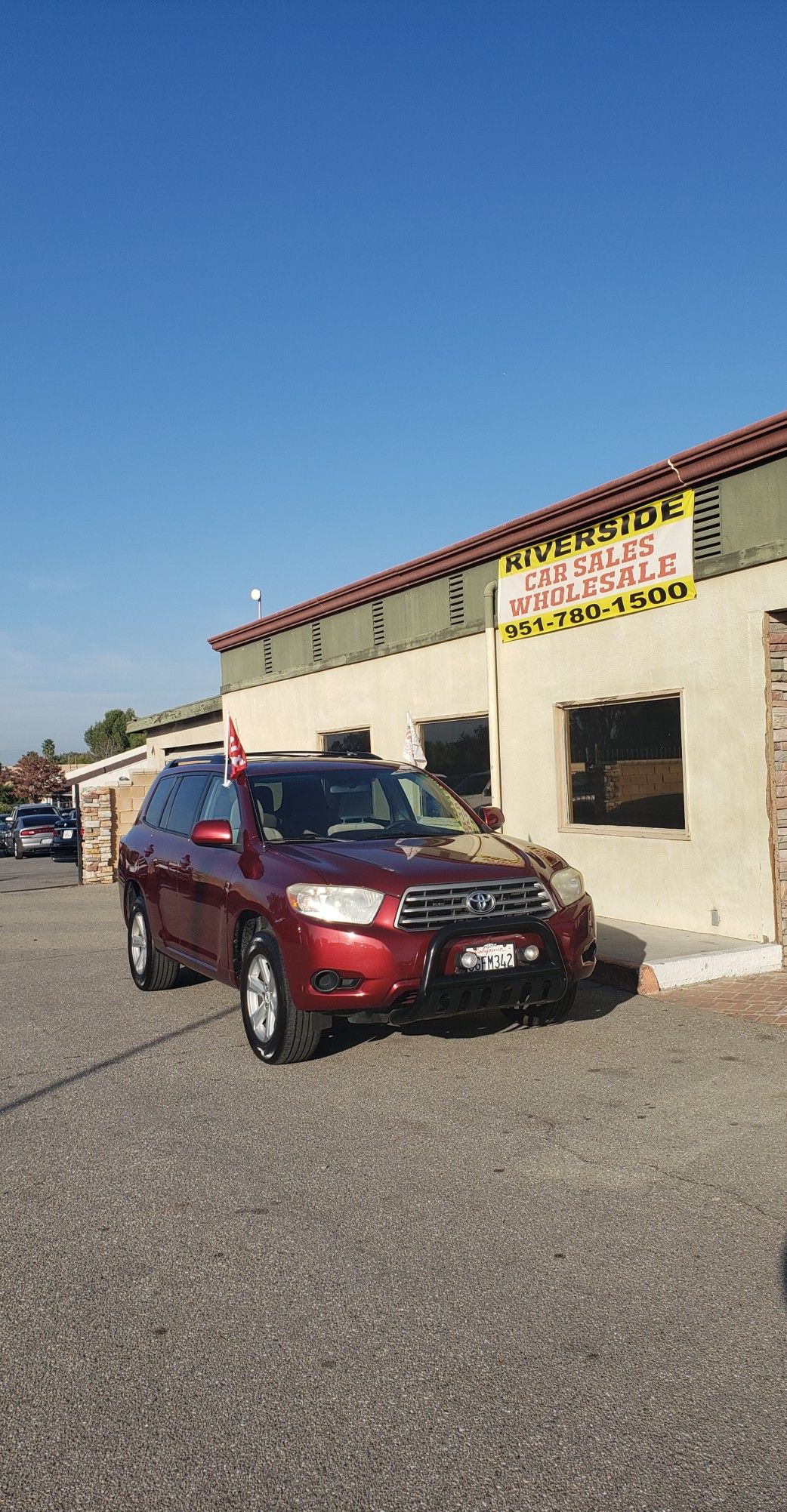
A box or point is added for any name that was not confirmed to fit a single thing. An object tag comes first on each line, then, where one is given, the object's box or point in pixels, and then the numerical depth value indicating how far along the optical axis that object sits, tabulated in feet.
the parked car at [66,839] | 119.65
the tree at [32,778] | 359.87
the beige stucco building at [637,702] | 32.89
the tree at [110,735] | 324.39
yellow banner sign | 35.83
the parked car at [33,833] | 123.03
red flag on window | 27.37
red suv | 21.47
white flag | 36.65
